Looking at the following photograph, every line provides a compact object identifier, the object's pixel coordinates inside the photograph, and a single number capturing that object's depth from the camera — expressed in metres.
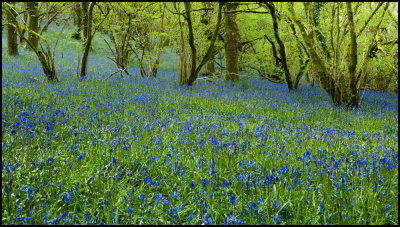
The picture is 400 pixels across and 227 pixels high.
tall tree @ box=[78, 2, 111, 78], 9.54
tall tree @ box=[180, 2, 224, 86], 9.79
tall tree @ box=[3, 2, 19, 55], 15.41
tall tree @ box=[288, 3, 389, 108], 7.58
